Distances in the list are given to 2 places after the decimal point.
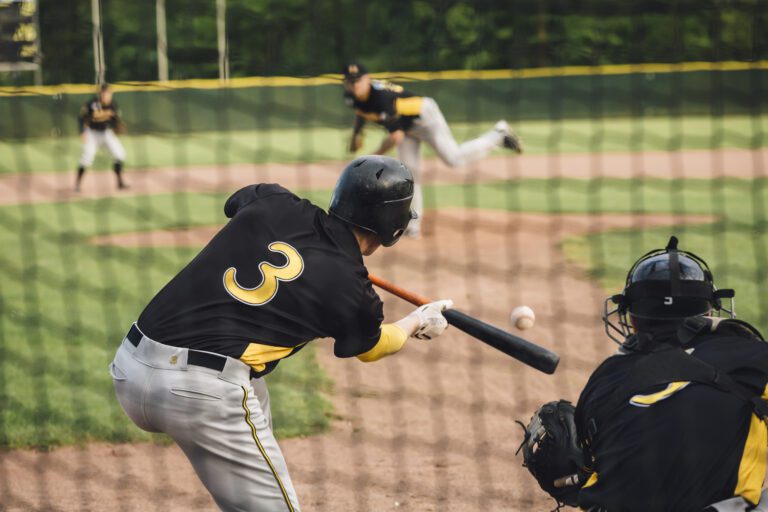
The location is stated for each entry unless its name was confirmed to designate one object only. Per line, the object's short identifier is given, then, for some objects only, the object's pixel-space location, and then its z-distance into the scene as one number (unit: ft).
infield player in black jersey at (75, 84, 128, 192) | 110.52
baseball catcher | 18.42
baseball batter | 22.00
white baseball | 27.61
